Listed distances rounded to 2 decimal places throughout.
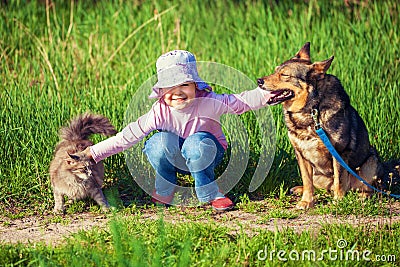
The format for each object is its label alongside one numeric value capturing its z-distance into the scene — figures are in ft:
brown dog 31.22
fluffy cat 32.01
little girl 30.86
